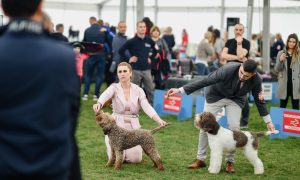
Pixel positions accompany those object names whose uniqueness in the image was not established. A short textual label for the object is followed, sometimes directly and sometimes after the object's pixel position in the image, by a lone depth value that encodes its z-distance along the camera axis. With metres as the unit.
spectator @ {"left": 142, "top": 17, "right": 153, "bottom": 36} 13.34
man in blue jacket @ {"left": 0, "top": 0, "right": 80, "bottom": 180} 2.27
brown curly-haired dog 6.76
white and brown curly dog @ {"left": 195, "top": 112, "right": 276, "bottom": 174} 6.66
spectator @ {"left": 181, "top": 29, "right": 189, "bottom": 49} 25.29
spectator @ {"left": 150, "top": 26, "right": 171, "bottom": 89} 13.06
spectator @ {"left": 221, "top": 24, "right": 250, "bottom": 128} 9.56
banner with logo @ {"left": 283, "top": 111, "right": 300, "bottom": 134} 9.46
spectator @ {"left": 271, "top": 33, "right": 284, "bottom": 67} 20.75
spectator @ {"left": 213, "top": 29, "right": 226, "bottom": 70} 16.86
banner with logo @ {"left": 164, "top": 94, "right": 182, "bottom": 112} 11.74
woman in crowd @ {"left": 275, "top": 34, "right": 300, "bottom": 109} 10.80
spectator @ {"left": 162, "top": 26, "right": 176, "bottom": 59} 17.98
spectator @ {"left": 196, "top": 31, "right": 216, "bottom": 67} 16.09
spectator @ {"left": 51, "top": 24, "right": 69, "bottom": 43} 12.23
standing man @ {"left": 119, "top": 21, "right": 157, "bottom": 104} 11.66
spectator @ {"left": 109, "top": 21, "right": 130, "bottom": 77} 13.09
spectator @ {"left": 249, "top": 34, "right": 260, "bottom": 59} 19.79
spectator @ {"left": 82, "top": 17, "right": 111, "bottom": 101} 13.93
